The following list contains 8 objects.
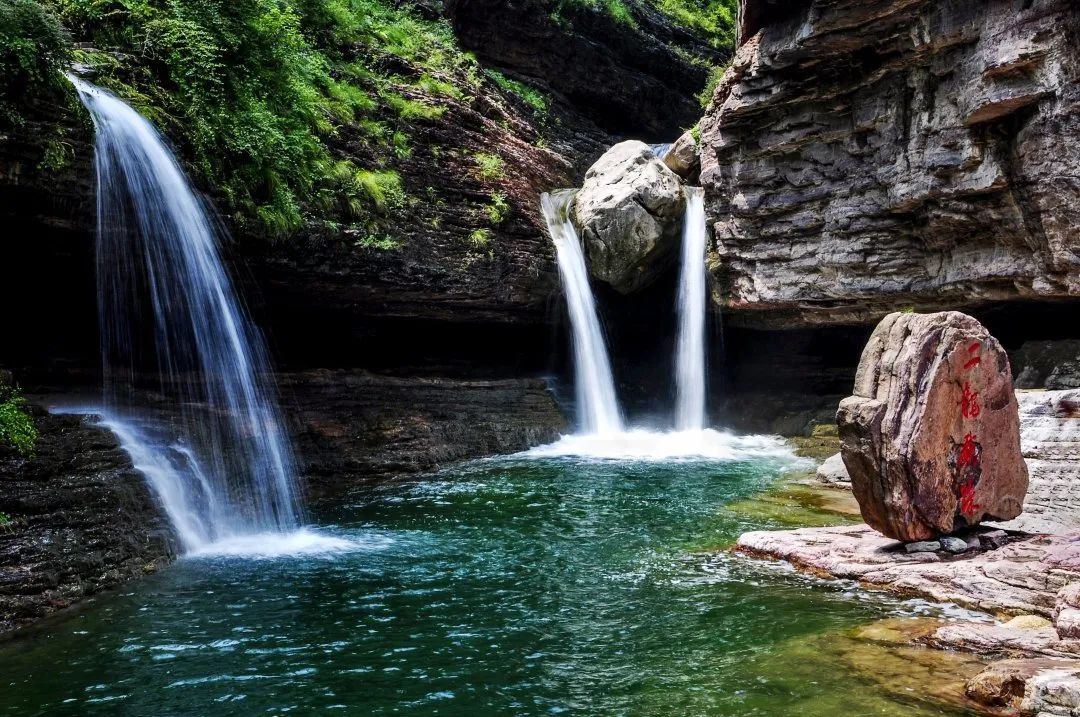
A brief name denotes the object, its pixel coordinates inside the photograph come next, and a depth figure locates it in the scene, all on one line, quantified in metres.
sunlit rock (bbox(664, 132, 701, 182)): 20.83
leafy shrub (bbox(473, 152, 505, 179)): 18.05
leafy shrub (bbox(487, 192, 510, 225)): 17.73
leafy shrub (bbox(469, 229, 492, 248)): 16.94
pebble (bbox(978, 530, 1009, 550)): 7.44
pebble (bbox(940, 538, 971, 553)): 7.40
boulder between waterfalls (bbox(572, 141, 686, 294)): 19.28
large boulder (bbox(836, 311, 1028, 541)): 7.26
